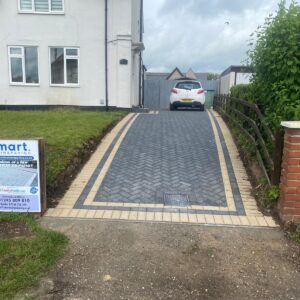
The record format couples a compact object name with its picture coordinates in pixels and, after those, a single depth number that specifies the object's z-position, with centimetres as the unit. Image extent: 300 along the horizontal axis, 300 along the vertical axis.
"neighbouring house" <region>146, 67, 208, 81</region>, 6920
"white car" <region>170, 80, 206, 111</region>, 1739
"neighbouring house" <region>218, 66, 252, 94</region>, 2031
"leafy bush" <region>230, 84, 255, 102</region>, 765
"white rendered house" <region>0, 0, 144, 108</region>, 1497
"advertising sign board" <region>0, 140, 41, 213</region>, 465
